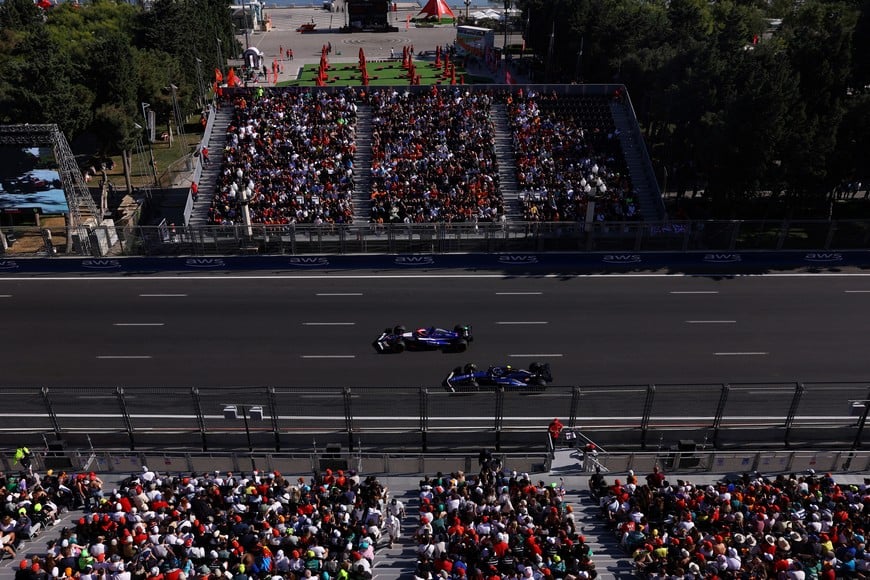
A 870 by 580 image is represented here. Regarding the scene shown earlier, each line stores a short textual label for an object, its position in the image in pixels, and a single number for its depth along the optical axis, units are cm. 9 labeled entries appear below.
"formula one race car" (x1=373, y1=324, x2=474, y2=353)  2817
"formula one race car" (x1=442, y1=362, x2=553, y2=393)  2492
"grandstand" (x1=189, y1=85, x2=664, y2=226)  4000
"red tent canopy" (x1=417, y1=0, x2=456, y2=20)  10494
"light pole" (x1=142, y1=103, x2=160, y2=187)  4516
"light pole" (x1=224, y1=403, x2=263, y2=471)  2136
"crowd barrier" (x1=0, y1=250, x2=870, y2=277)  3528
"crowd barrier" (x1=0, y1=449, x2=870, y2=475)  2105
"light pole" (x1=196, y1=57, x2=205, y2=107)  5731
